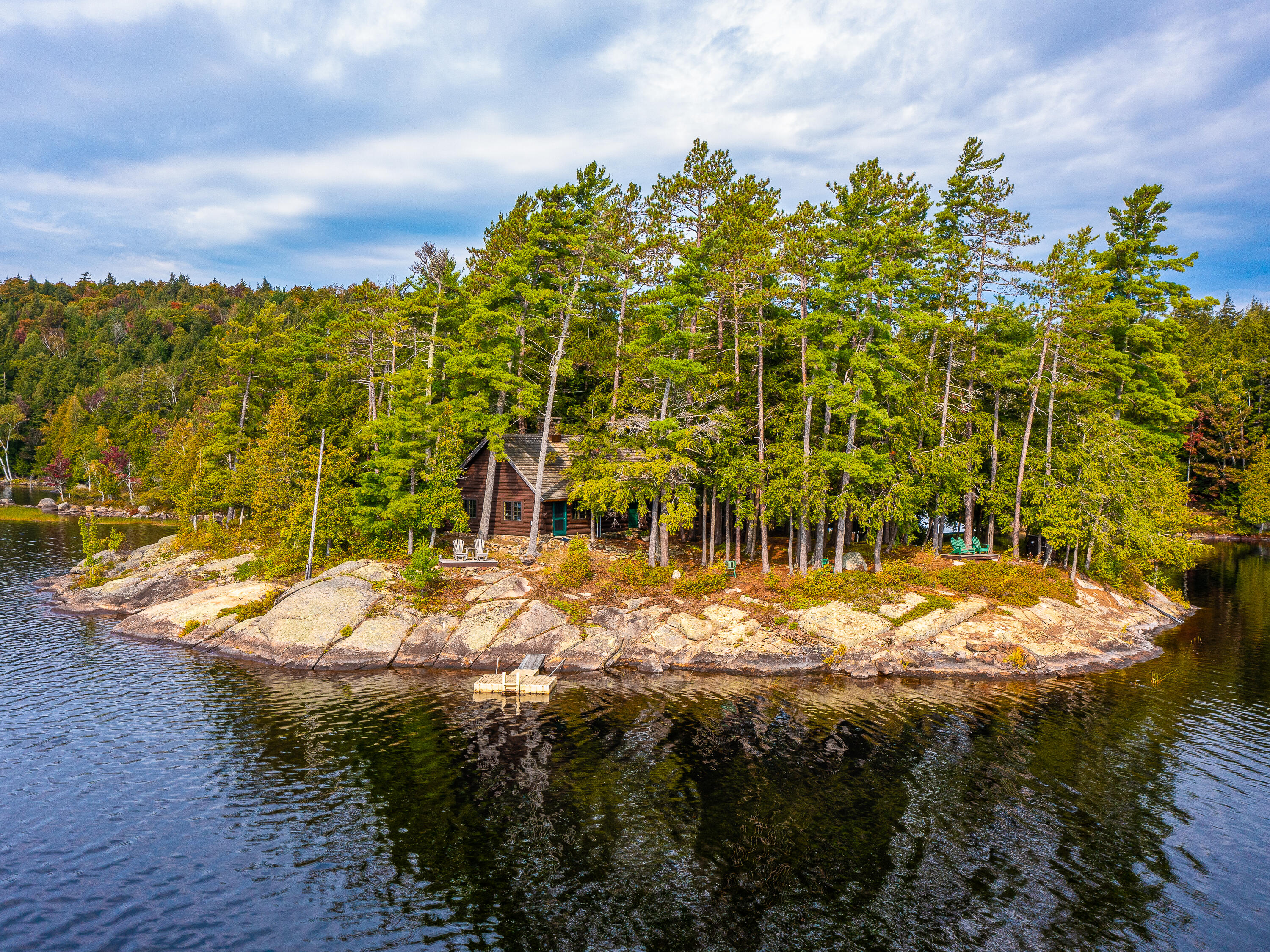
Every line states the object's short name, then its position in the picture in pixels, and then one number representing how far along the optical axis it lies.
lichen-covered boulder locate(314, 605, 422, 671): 31.73
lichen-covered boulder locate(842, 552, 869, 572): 38.28
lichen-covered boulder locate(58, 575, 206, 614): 41.38
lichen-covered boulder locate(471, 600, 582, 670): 31.73
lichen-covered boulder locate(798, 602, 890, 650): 32.19
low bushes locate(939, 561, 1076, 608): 34.72
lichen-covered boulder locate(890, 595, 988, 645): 31.98
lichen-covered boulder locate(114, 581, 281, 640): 36.16
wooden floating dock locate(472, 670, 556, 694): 28.14
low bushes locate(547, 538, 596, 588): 36.69
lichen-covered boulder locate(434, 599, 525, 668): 31.97
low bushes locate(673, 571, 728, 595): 35.72
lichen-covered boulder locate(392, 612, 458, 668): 32.03
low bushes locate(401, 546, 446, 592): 35.22
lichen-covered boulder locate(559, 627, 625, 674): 31.44
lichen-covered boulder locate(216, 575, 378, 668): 32.22
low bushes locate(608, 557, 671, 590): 36.97
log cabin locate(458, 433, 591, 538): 44.78
